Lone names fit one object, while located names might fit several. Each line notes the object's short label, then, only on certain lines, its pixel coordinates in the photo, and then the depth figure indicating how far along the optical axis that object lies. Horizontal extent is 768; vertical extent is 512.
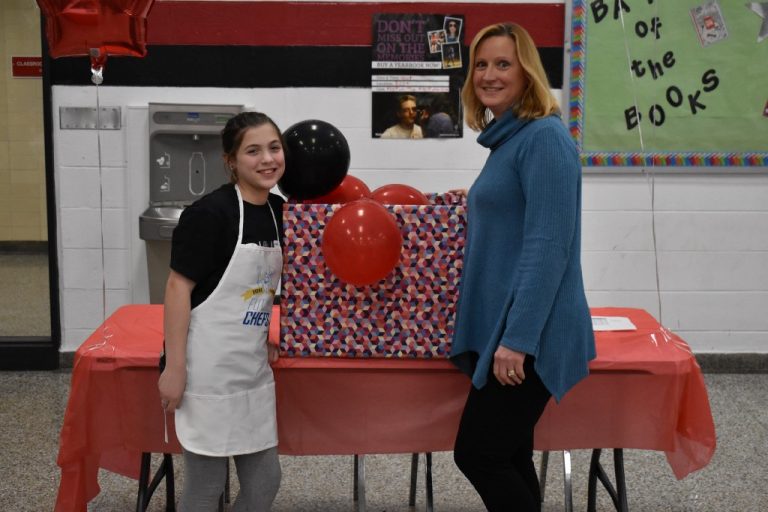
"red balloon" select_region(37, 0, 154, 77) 2.49
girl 1.87
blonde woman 1.75
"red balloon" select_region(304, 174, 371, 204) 2.25
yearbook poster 3.94
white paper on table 2.40
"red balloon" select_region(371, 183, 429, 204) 2.28
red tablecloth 2.14
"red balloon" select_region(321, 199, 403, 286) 1.93
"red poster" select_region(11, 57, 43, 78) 4.06
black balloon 2.08
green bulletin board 3.97
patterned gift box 2.06
